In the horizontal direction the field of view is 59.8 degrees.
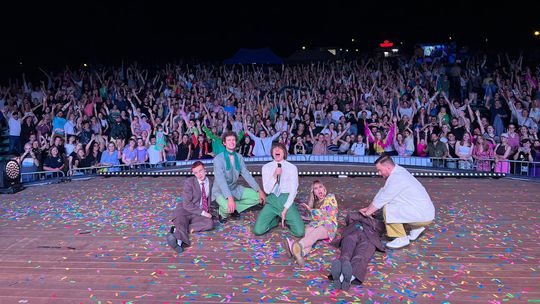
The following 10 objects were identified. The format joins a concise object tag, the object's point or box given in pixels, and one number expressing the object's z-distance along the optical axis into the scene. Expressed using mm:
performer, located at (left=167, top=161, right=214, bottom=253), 6103
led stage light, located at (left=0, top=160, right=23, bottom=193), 8719
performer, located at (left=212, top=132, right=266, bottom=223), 6535
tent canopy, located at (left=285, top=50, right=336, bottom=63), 24844
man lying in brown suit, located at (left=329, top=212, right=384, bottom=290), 4301
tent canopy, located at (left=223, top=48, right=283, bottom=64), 21641
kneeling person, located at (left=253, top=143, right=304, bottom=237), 5965
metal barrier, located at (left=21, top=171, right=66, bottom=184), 10511
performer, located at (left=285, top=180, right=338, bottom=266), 5498
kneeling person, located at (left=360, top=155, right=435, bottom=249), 5508
